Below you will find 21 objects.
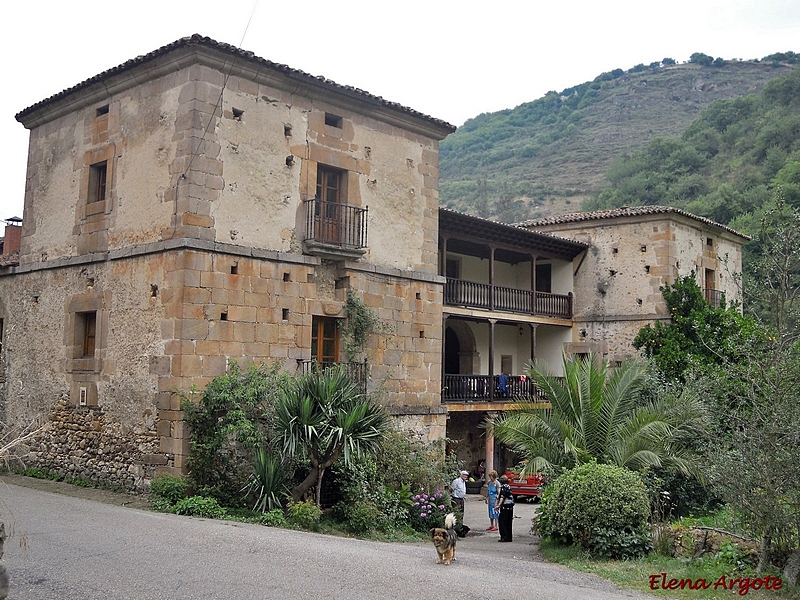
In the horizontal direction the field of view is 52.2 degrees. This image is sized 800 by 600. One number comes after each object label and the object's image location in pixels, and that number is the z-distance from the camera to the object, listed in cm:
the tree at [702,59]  10025
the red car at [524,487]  2091
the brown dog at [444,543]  1005
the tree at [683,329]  2283
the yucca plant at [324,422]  1297
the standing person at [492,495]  1605
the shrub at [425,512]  1449
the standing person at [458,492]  1570
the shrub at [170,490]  1332
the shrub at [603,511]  1187
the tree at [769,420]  977
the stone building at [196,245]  1416
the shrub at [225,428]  1343
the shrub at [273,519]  1268
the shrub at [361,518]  1334
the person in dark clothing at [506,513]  1452
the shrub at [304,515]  1285
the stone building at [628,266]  2559
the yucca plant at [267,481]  1315
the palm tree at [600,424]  1386
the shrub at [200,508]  1288
